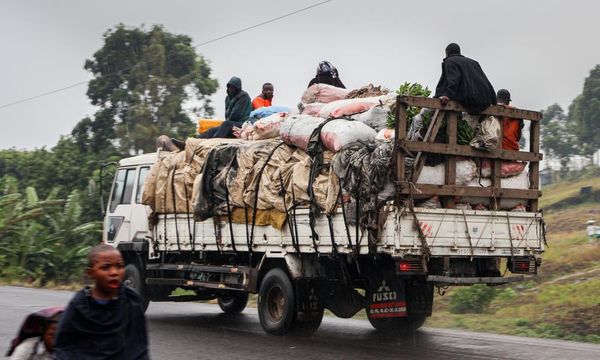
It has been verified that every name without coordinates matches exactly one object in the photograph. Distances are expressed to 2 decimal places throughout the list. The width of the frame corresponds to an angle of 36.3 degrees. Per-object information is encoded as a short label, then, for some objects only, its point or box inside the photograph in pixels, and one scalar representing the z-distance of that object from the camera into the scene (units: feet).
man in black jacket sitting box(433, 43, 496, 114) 32.32
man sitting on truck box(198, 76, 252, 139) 44.04
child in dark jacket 14.03
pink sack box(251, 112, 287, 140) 39.04
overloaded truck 30.81
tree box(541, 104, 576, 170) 156.25
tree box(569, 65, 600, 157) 145.59
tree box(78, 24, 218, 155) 107.86
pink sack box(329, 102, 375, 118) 35.63
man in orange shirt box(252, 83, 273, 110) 47.03
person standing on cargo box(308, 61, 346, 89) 42.65
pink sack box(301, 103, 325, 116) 37.99
